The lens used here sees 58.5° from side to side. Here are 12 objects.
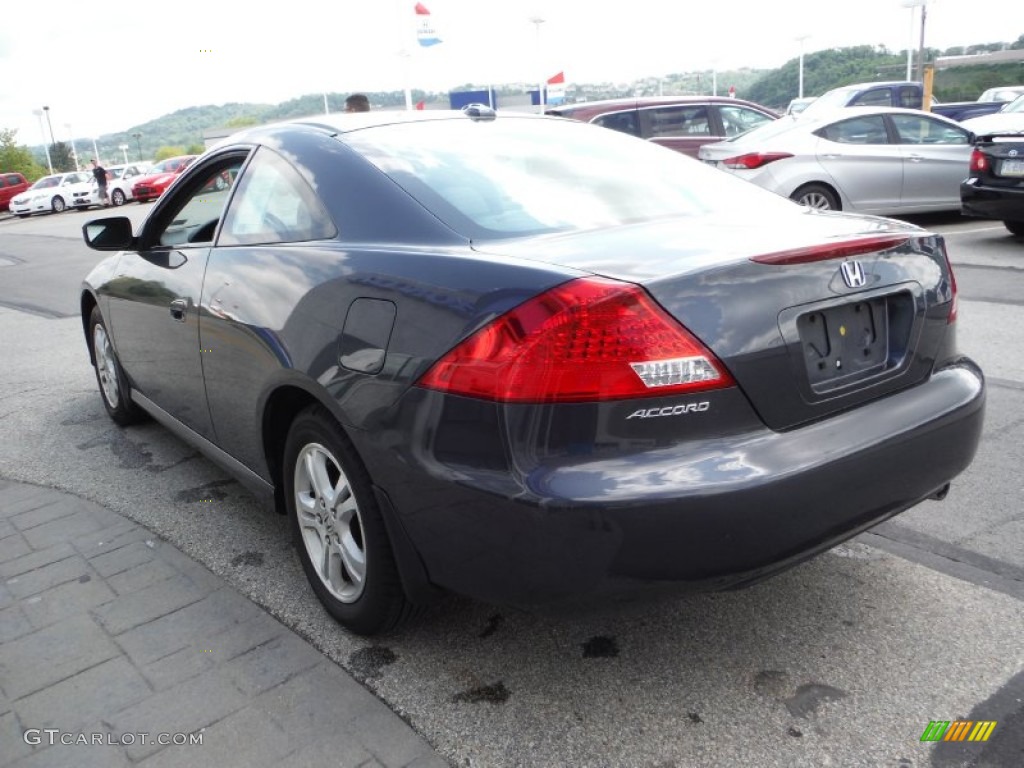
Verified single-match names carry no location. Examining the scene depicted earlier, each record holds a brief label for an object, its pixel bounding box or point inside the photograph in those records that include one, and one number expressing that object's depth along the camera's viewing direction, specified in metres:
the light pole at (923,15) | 30.73
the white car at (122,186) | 31.84
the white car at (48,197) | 33.16
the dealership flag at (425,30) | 26.30
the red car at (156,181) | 30.59
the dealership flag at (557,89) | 31.53
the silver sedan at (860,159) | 10.62
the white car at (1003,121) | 11.62
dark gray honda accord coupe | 2.06
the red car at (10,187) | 36.84
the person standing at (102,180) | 31.98
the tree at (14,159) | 65.12
